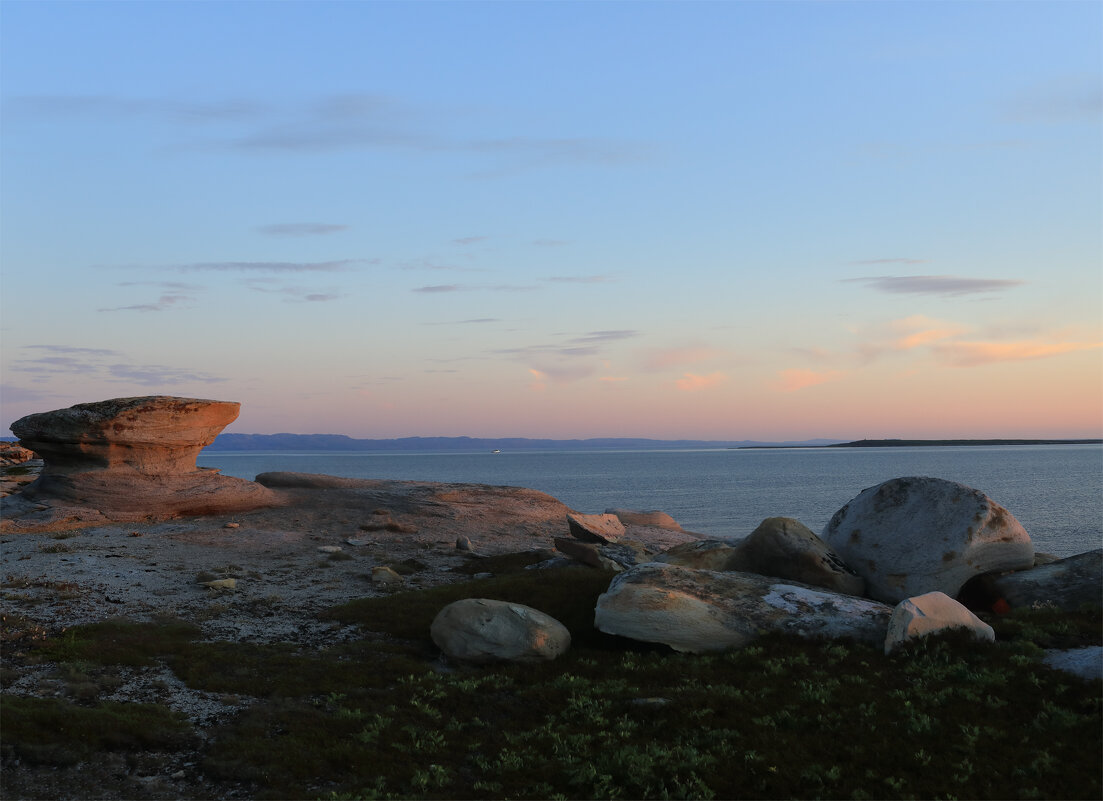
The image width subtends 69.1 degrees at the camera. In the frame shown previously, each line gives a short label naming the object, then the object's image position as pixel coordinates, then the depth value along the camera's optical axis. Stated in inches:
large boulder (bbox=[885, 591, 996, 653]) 538.9
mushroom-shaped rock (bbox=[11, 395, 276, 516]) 1218.0
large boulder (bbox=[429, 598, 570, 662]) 574.1
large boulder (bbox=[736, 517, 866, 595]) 714.8
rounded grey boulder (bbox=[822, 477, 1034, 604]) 690.2
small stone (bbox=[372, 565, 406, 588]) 909.6
